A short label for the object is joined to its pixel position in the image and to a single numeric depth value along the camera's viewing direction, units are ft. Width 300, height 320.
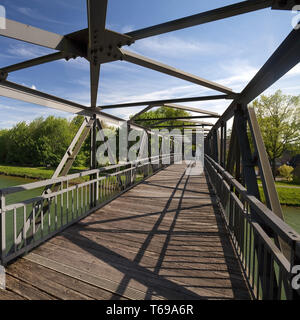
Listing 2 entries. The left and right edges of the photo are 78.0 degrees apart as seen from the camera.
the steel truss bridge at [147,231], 6.47
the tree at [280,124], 61.21
